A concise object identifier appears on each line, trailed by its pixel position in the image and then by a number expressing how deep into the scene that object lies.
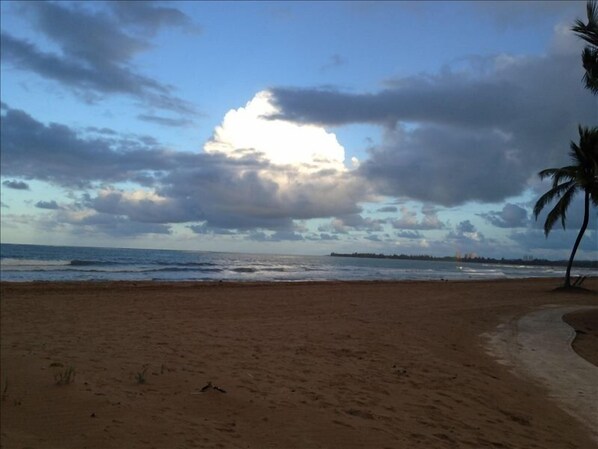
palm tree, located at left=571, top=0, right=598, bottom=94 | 11.81
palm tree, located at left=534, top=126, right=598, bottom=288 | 23.67
